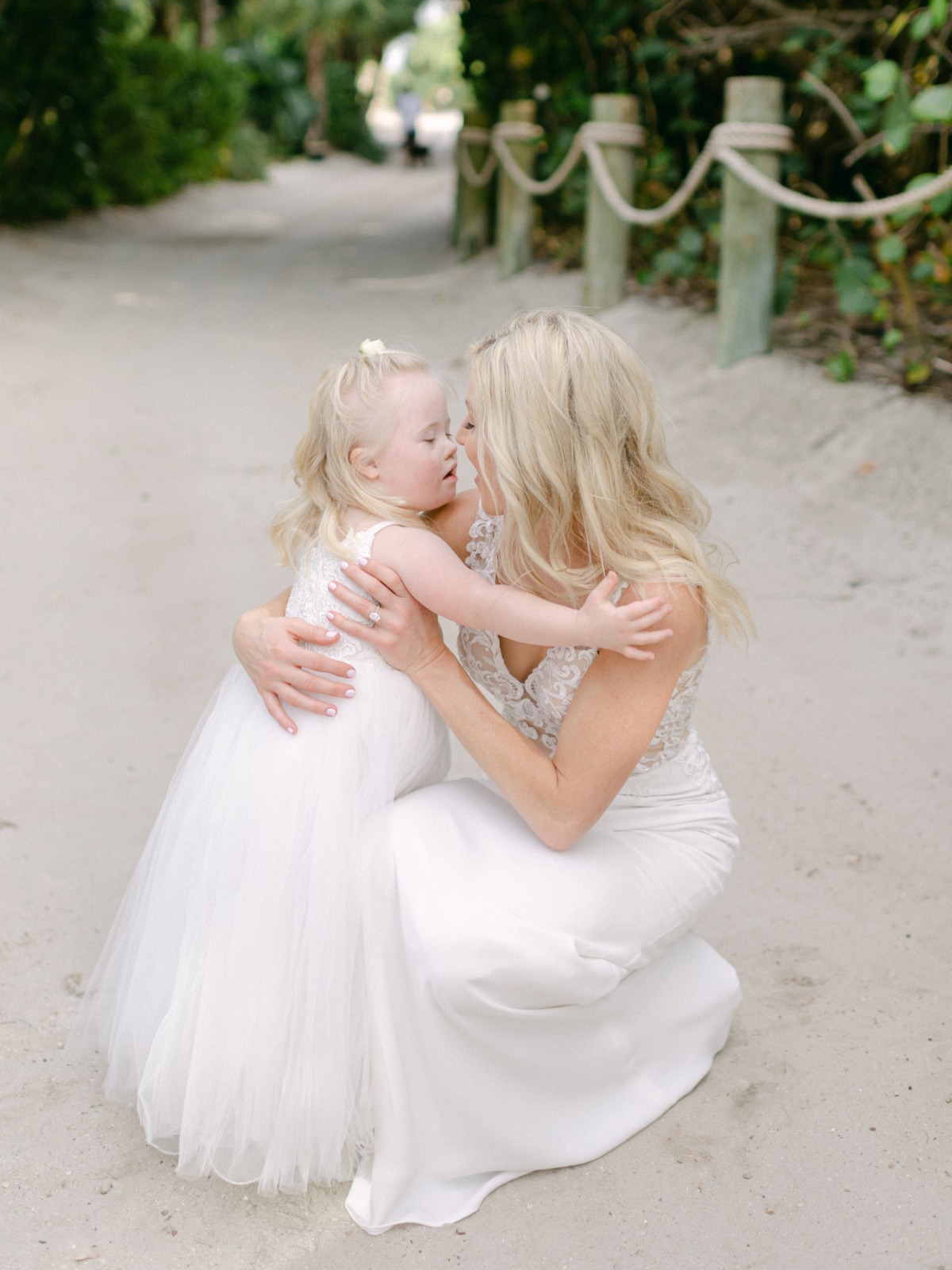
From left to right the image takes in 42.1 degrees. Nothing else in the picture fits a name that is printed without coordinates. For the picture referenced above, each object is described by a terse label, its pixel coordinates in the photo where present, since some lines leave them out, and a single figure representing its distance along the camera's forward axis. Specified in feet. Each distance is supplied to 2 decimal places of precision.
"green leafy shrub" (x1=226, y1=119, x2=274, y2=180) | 64.28
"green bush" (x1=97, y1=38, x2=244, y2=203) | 45.83
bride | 6.01
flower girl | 6.06
